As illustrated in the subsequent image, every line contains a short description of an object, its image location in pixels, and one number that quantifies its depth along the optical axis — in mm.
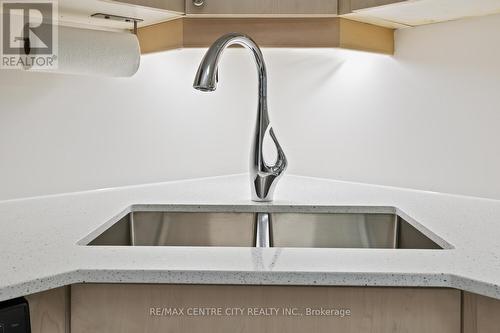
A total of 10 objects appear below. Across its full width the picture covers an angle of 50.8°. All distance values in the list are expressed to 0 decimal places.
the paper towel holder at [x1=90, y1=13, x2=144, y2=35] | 1400
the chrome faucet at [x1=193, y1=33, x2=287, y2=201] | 1367
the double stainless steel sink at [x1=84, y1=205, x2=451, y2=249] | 1324
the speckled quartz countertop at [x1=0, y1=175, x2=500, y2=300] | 762
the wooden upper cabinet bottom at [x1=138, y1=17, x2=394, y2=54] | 1439
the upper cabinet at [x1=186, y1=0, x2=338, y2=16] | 1370
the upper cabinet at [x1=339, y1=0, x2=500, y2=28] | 1279
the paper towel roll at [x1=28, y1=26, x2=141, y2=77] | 1281
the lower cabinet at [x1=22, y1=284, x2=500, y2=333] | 778
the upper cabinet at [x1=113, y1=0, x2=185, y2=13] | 1276
